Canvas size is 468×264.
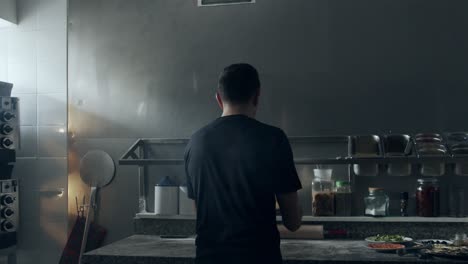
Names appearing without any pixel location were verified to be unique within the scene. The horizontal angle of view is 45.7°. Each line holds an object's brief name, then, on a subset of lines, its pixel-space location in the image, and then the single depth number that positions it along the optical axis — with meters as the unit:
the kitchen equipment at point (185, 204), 2.92
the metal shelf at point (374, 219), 2.69
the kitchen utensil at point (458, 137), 2.74
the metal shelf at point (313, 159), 2.55
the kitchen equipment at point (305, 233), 2.70
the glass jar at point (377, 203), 2.77
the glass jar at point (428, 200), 2.72
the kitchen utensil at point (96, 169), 3.15
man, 1.67
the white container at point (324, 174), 2.83
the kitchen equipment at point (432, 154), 2.65
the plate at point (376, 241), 2.54
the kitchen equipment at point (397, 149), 2.78
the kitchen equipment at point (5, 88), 3.10
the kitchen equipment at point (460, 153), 2.64
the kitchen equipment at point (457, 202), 2.75
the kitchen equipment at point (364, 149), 2.80
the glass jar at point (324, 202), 2.79
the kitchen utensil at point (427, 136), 2.72
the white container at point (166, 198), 2.90
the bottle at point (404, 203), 2.77
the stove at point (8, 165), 3.03
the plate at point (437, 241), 2.48
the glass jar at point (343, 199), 2.79
